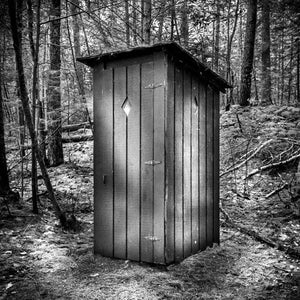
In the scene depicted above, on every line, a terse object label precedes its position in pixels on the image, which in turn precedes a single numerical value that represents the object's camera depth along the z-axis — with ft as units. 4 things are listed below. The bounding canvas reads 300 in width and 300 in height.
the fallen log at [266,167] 21.40
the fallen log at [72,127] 40.04
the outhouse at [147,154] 11.32
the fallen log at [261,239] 13.82
